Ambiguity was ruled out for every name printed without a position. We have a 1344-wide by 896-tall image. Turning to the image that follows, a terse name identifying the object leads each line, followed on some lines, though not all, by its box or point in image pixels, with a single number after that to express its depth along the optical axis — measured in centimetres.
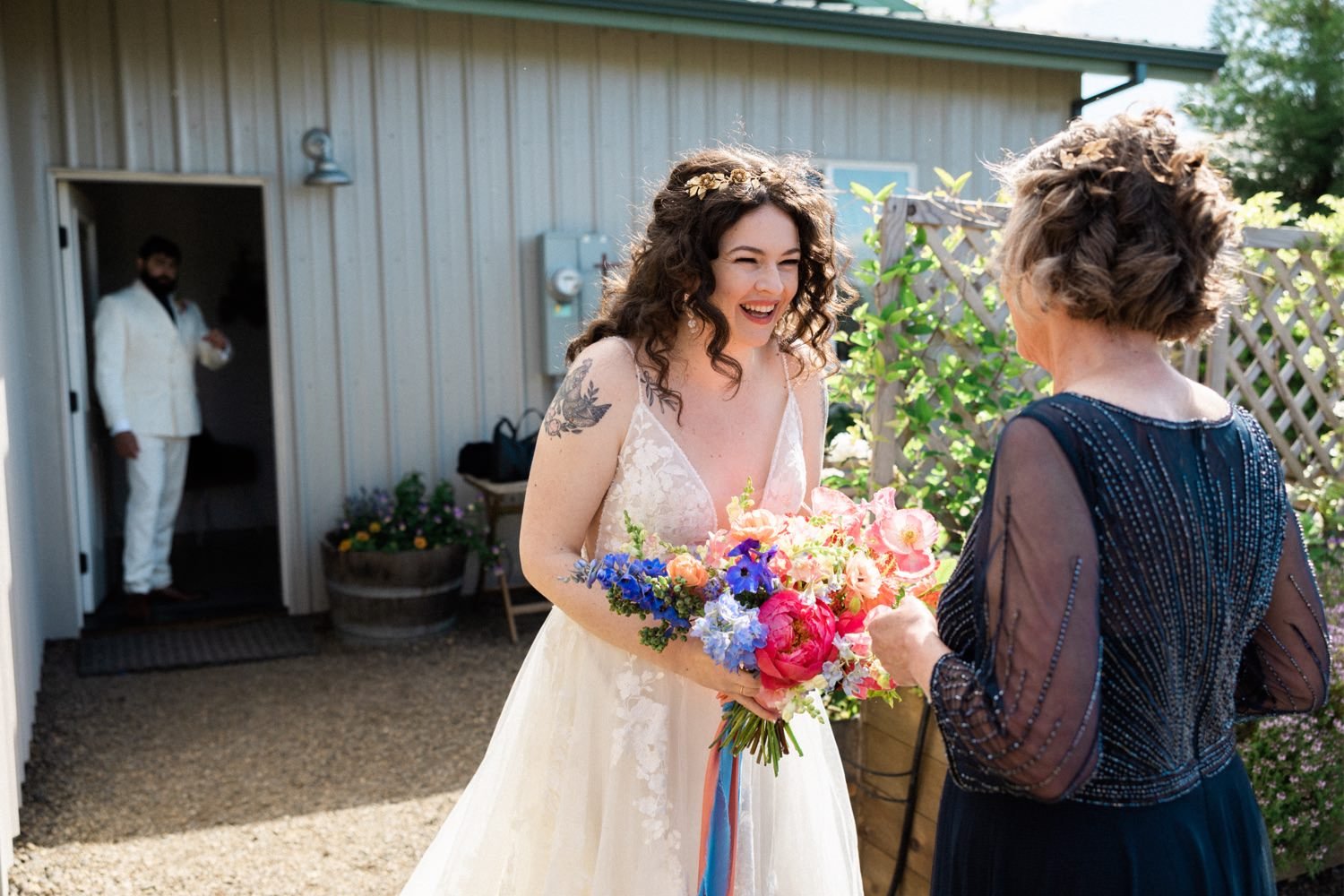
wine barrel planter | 617
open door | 605
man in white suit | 657
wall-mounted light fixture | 618
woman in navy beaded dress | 140
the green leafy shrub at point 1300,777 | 326
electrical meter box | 682
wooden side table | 629
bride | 231
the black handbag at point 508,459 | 638
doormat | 590
